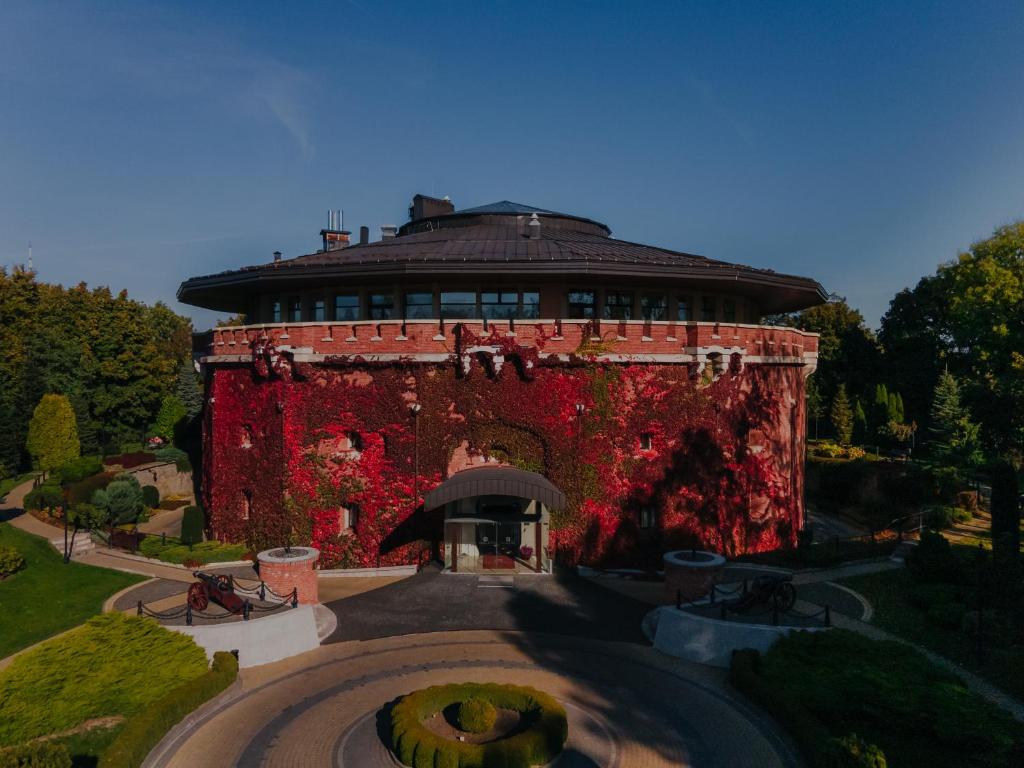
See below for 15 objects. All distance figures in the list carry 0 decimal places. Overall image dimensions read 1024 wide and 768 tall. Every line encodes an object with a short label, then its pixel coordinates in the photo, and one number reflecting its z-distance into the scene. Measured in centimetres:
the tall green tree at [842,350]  6725
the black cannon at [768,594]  1842
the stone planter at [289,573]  2081
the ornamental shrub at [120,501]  3108
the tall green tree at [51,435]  4506
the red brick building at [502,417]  2494
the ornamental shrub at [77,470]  3938
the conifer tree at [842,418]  5866
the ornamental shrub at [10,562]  2411
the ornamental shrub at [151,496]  3831
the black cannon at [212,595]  1836
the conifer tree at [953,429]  3584
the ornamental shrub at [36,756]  1108
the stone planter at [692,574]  2028
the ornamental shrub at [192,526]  2781
